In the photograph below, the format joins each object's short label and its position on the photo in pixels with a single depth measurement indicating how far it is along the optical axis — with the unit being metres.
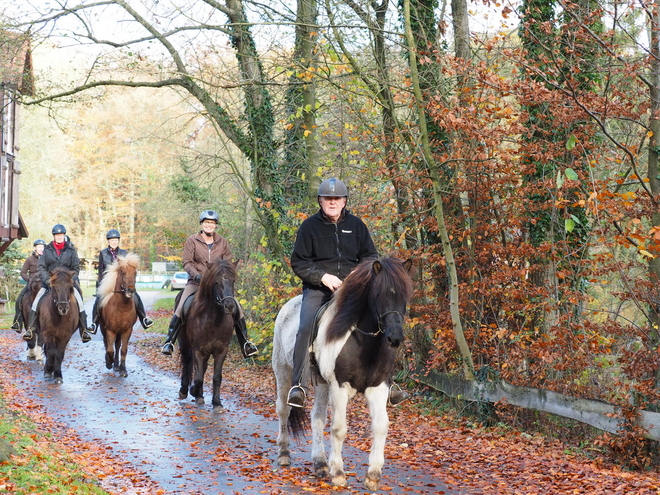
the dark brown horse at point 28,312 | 18.45
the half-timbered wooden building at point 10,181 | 29.06
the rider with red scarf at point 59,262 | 15.89
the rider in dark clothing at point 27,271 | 20.44
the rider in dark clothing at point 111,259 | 16.31
